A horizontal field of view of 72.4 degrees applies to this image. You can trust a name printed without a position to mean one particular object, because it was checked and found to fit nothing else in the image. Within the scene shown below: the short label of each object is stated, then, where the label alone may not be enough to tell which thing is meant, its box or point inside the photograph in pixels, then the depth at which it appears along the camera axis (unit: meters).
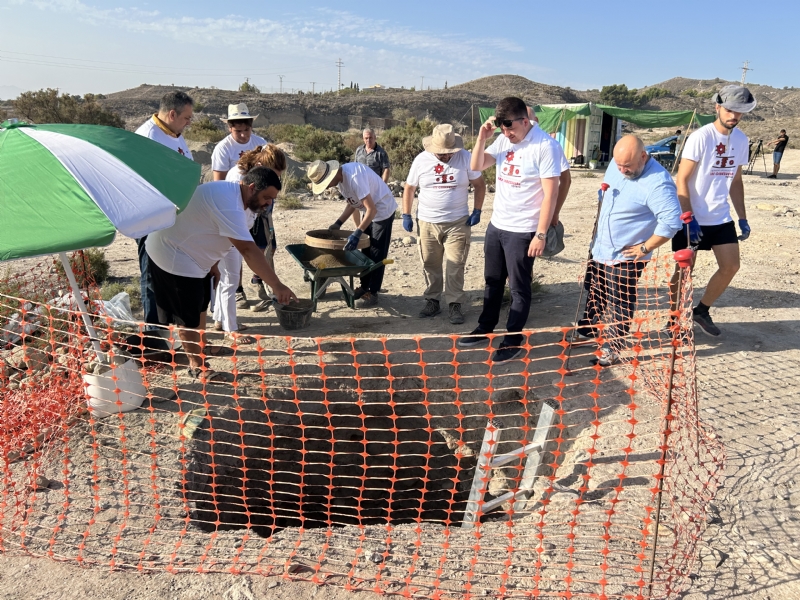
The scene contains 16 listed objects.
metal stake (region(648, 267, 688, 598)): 2.37
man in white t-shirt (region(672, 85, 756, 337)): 4.21
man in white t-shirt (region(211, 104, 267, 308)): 5.36
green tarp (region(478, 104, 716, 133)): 18.28
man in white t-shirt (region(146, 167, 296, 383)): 3.68
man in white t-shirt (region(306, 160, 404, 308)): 5.34
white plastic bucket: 3.59
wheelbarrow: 5.21
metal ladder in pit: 3.31
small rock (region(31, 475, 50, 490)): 3.10
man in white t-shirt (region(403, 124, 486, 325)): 4.98
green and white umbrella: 2.69
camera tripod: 19.59
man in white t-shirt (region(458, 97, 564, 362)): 4.01
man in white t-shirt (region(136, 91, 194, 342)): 4.68
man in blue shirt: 3.82
